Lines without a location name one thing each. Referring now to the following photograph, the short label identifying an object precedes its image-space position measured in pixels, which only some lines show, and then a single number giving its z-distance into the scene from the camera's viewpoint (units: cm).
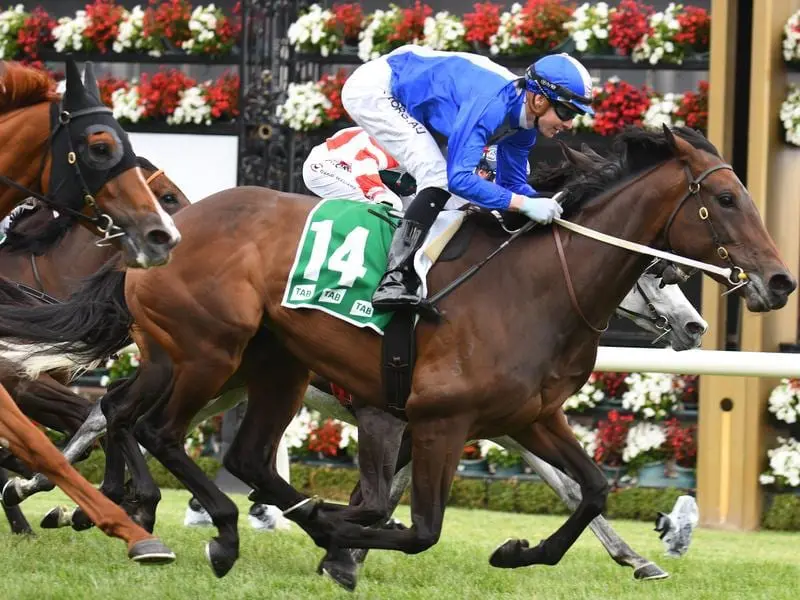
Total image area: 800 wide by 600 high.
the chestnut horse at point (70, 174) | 905
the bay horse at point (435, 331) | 1002
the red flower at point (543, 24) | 1781
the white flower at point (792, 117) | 1642
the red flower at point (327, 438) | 1828
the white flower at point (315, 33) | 1859
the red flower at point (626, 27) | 1759
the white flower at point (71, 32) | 1977
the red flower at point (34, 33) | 2006
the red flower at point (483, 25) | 1808
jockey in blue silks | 1023
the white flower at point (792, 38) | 1631
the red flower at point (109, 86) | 1986
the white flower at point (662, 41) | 1745
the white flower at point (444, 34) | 1817
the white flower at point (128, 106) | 1960
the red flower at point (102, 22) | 1970
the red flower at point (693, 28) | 1742
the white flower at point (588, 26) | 1759
